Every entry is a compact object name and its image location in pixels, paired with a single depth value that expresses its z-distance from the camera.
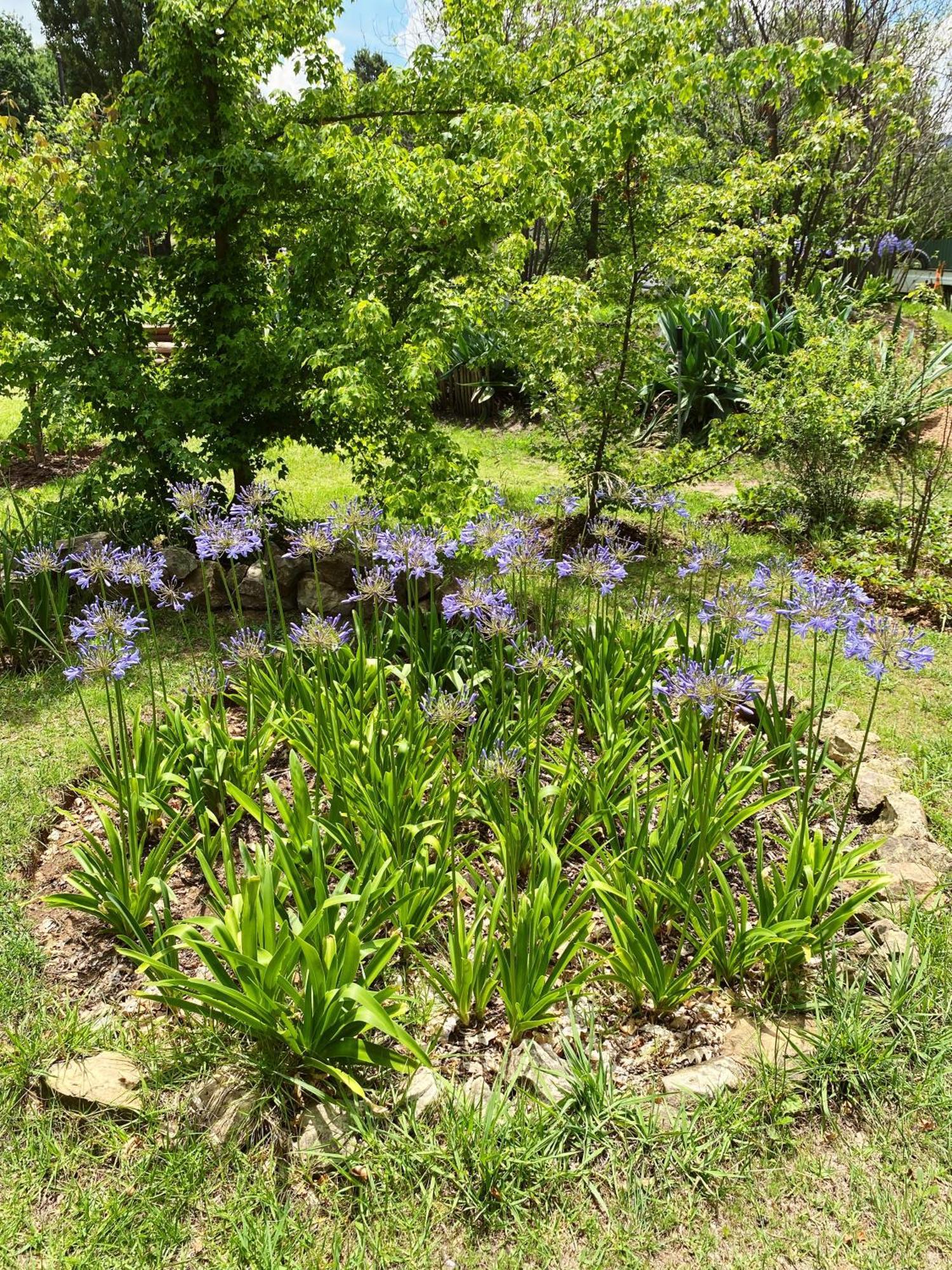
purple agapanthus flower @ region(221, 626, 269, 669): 3.06
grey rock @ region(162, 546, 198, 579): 4.82
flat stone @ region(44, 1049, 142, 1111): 2.16
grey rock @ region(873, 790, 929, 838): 2.92
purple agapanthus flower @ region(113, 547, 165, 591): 2.84
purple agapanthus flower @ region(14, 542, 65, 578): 2.99
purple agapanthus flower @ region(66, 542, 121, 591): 2.79
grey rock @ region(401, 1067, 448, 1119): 2.11
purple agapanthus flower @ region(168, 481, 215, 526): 3.00
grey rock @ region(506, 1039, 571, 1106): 2.14
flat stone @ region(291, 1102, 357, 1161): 2.03
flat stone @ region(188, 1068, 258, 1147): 2.08
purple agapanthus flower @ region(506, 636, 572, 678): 2.63
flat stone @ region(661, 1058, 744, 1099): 2.15
